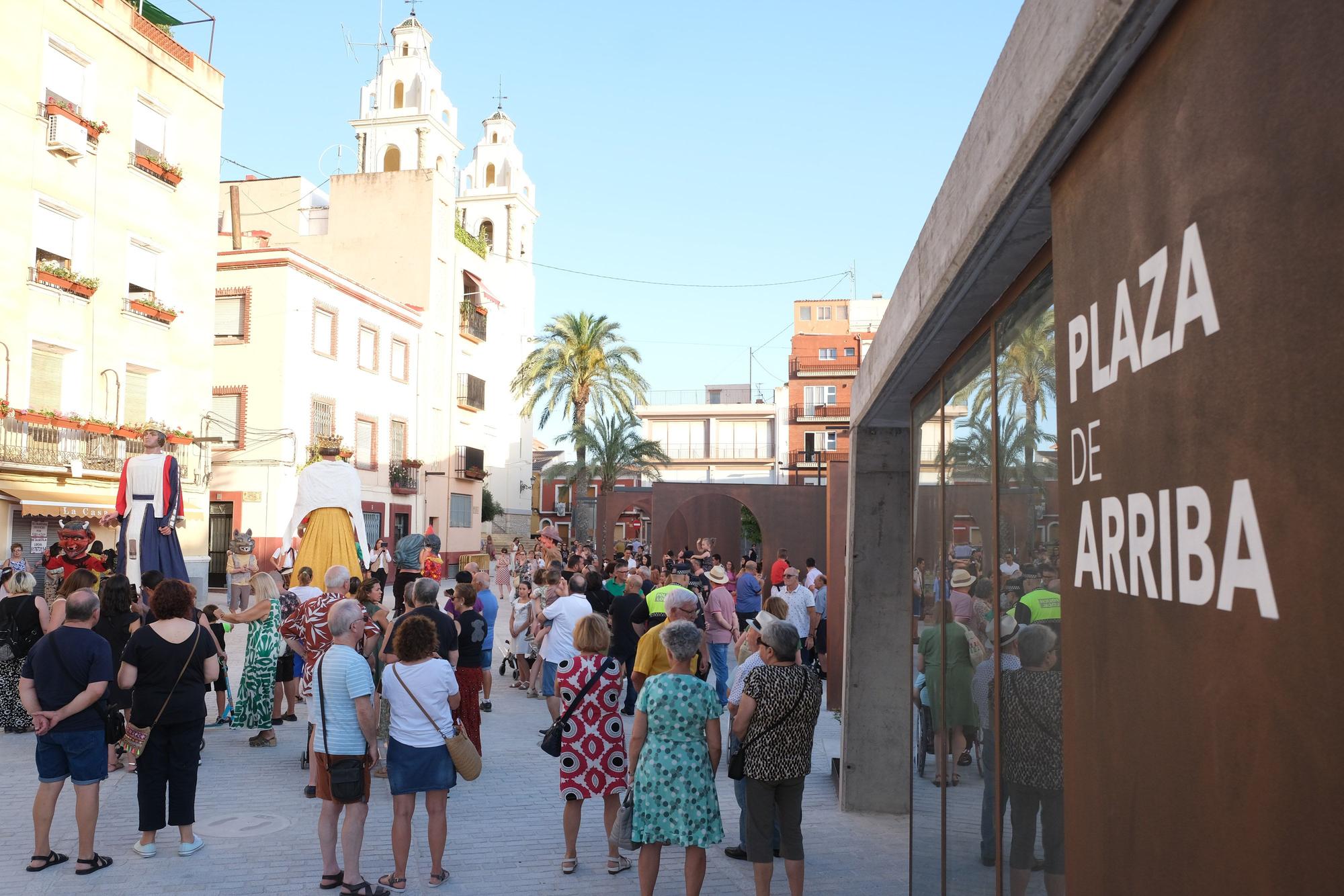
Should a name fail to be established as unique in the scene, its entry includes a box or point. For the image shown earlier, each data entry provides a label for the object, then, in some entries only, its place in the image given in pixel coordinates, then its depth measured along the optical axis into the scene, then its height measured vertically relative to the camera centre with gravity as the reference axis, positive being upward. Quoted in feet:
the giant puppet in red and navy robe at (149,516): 31.55 -0.26
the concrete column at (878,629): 28.60 -2.90
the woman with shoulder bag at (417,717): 20.97 -3.96
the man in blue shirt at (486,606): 37.17 -3.27
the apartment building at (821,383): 203.31 +25.48
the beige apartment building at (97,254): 69.05 +17.85
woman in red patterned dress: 23.16 -4.82
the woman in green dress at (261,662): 35.09 -4.96
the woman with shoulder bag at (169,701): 22.47 -3.99
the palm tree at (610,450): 151.74 +9.07
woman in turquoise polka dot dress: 19.34 -4.41
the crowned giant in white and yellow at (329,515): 38.04 -0.18
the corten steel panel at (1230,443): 5.32 +0.47
